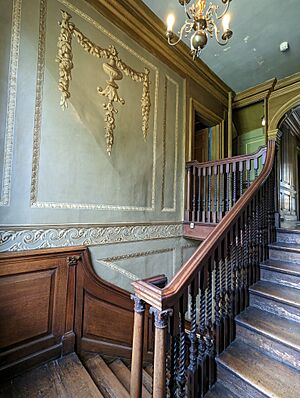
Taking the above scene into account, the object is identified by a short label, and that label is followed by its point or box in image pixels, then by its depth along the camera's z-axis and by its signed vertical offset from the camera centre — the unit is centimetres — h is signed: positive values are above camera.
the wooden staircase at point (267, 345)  127 -90
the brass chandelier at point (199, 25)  169 +146
